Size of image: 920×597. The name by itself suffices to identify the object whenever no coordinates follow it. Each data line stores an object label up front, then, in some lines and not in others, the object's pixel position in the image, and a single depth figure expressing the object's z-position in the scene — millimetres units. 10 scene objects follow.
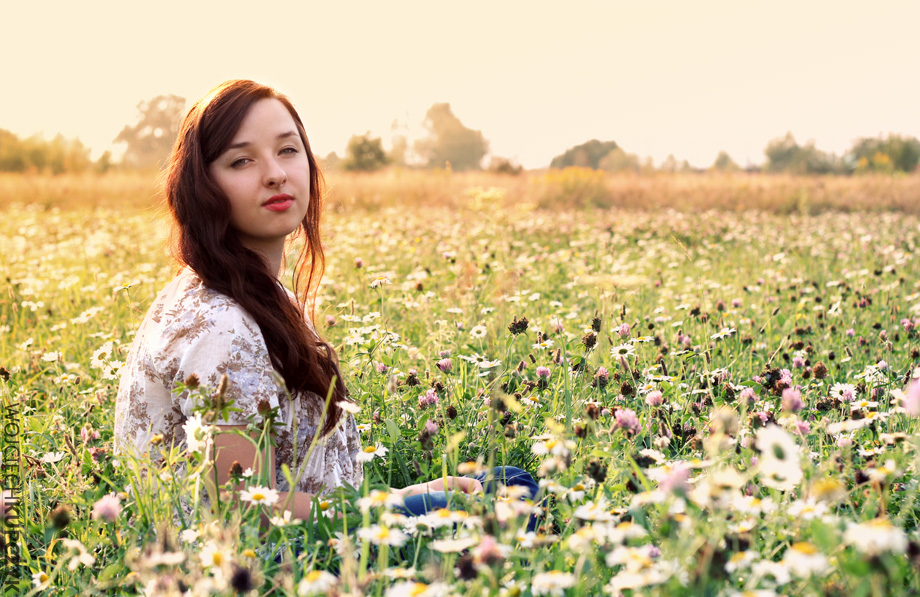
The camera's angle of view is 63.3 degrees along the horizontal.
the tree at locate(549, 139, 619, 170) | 40081
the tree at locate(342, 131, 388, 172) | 30797
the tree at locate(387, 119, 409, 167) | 33859
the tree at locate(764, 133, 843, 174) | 36062
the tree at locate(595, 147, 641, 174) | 43281
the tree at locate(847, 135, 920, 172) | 34788
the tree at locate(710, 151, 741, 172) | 56156
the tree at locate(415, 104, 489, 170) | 46938
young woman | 1686
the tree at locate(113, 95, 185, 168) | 24848
